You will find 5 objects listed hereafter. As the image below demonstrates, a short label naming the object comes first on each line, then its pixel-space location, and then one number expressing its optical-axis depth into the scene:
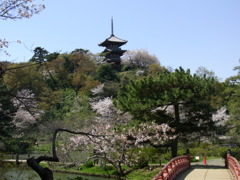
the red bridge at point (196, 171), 14.29
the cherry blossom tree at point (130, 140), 19.06
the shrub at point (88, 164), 25.31
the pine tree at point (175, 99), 20.23
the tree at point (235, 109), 23.53
